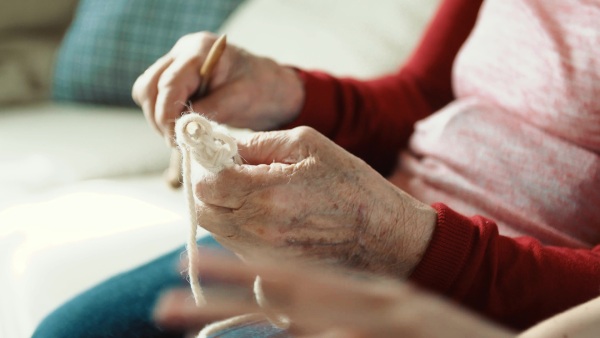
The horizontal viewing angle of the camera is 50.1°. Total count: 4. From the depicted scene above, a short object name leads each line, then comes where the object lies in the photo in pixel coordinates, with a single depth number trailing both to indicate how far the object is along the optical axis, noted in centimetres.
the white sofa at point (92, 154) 81
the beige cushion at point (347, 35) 112
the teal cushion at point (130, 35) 135
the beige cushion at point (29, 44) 154
